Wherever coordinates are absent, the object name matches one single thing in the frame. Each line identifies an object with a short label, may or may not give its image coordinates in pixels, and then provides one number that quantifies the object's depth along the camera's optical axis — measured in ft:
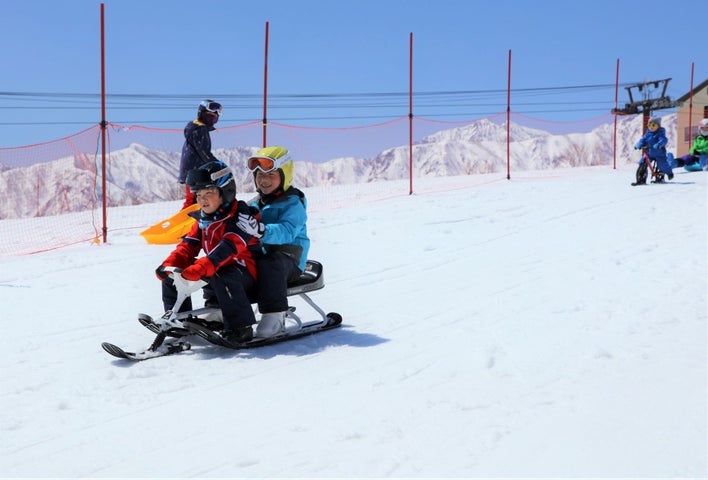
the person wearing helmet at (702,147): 53.48
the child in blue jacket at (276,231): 14.84
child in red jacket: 13.76
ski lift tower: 118.83
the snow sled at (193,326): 13.94
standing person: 24.59
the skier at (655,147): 47.06
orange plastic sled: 27.17
